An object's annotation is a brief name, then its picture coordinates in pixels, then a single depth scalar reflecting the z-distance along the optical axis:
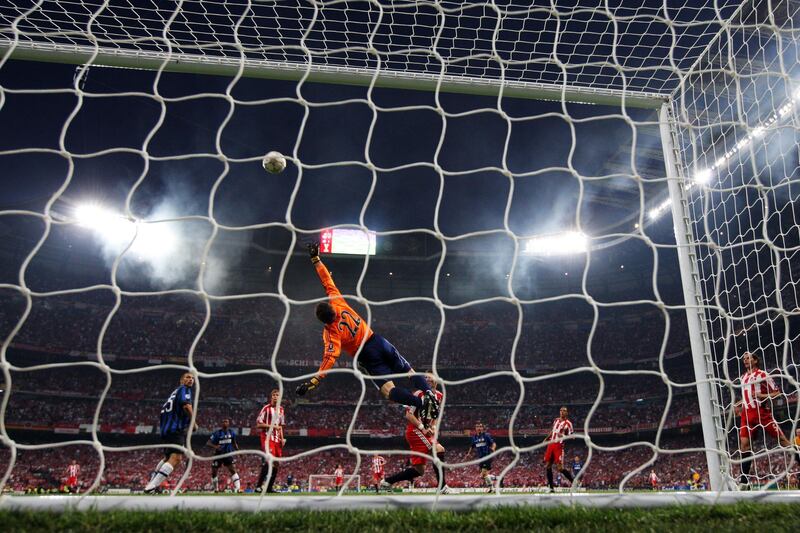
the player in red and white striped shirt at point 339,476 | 15.70
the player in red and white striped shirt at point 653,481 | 18.17
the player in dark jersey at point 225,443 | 8.14
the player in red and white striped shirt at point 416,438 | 5.59
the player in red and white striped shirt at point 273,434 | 7.54
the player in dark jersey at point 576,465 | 18.35
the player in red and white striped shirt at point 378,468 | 14.70
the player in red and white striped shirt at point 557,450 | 8.35
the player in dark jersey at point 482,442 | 8.62
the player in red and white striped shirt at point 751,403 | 4.97
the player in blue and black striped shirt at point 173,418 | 6.57
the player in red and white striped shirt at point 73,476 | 15.35
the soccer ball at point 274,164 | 4.16
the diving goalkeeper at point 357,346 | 4.88
